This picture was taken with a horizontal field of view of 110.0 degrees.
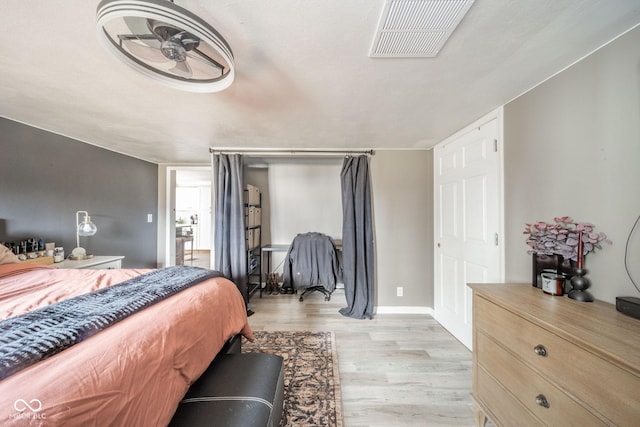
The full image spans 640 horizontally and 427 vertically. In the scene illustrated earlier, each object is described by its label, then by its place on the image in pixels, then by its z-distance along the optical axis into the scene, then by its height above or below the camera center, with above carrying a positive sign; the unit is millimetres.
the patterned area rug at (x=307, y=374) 1406 -1247
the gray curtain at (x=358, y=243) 2758 -349
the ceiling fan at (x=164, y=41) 729 +695
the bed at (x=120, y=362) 582 -485
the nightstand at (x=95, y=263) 2279 -504
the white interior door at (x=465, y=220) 1862 -49
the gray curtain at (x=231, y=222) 2844 -84
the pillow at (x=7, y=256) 1775 -327
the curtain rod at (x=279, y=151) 2891 +824
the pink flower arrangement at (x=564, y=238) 1154 -127
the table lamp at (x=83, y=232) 2480 -180
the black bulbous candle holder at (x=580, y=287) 1134 -371
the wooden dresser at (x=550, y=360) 744 -597
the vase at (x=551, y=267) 1257 -303
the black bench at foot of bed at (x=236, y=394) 892 -809
